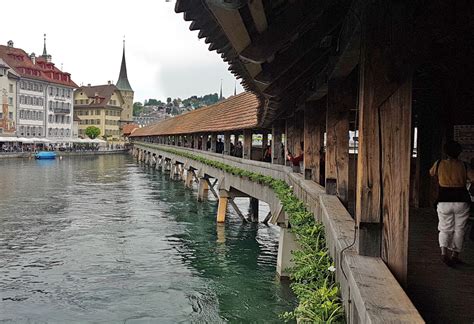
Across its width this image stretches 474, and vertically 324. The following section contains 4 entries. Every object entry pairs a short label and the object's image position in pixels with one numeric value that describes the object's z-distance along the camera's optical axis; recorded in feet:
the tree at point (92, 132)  307.74
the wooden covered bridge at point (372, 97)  11.73
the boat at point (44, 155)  216.95
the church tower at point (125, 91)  382.83
